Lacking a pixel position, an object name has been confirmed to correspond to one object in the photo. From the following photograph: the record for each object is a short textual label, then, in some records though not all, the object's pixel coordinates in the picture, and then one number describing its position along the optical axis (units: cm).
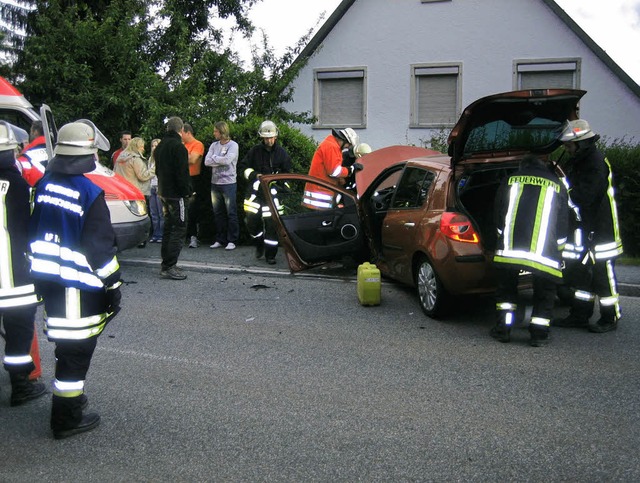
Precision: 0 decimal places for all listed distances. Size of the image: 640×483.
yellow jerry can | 779
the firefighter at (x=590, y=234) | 652
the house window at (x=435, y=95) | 1990
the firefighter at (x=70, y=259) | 423
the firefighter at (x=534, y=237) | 609
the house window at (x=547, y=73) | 1927
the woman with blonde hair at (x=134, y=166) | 1188
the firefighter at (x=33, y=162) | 779
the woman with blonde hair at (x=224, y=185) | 1107
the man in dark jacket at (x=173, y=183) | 930
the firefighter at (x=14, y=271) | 472
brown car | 668
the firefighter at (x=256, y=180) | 983
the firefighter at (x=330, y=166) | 911
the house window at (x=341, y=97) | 2056
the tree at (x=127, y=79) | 1548
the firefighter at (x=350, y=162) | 934
